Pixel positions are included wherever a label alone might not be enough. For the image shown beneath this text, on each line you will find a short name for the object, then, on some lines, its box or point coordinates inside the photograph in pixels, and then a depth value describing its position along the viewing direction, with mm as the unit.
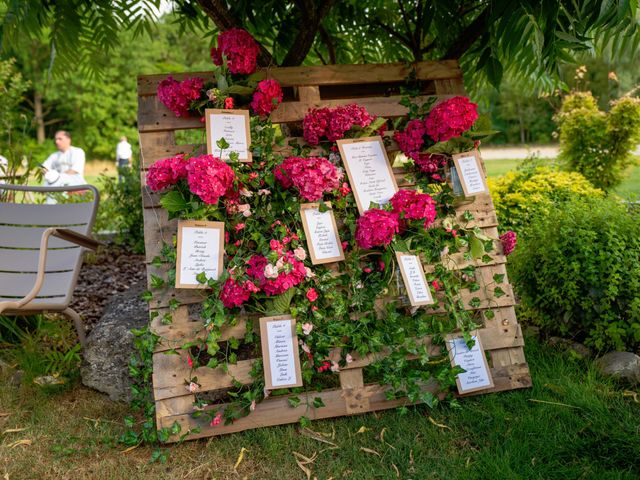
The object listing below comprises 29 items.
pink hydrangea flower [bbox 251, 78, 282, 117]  2371
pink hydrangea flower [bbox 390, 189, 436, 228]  2293
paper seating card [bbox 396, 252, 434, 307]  2314
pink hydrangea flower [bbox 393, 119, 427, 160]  2494
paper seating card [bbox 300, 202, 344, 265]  2322
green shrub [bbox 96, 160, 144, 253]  5113
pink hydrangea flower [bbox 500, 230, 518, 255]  2553
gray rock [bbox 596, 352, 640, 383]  2523
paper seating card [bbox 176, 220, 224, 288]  2189
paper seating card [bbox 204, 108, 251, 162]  2332
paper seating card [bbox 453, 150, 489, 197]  2496
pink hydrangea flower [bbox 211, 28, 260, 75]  2375
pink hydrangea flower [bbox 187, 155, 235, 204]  2090
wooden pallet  2260
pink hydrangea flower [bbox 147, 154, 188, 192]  2154
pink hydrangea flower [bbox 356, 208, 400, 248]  2240
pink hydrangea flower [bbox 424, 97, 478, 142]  2402
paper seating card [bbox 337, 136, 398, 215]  2449
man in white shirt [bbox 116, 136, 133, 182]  10726
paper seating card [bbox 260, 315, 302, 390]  2223
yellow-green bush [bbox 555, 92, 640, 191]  5852
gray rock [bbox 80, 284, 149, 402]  2615
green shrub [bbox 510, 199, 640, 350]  2682
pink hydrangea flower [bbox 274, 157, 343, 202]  2250
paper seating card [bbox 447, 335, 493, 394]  2441
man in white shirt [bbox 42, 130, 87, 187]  6836
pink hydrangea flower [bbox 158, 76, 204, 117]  2326
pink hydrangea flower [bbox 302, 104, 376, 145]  2436
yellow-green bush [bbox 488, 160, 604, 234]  4020
